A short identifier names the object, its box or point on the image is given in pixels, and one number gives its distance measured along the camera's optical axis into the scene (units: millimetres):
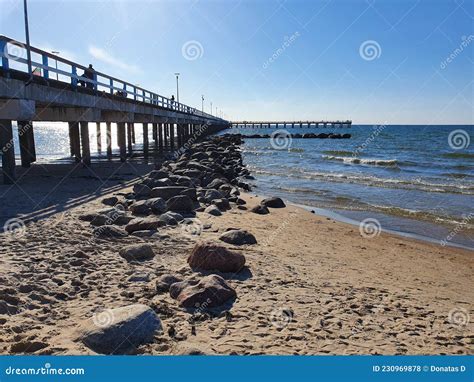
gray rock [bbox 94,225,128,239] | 7055
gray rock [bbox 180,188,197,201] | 10565
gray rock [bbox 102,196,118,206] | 9945
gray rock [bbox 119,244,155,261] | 6023
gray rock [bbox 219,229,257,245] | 7266
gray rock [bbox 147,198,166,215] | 9164
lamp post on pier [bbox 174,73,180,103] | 52500
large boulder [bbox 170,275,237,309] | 4500
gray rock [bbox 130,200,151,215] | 9031
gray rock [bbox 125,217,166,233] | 7457
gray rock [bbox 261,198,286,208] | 12250
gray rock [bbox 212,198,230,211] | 10750
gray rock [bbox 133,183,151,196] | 11162
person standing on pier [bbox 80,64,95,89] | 15831
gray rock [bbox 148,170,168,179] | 13648
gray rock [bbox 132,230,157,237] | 7305
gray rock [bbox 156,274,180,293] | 4930
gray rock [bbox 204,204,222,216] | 9860
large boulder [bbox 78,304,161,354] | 3615
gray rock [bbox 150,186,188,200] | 10461
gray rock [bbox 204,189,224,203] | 11391
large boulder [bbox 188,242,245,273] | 5621
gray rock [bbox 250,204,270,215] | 10938
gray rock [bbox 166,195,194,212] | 9478
